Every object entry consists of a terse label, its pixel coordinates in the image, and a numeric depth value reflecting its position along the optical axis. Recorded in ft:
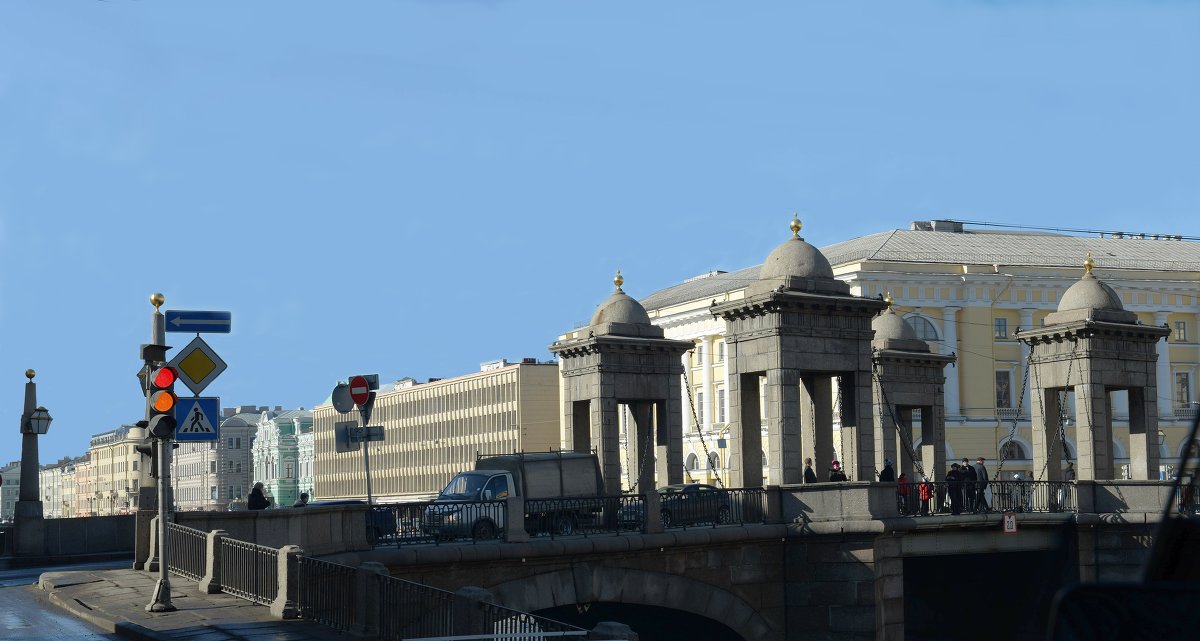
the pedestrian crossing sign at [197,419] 69.05
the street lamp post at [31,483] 114.01
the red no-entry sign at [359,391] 82.07
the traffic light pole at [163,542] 63.05
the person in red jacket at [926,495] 113.70
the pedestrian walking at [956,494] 116.37
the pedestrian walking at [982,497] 117.08
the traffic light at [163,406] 63.52
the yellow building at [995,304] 262.06
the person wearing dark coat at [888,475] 121.09
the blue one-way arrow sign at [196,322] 69.15
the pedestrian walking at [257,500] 101.04
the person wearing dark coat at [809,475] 111.45
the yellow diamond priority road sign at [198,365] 69.36
